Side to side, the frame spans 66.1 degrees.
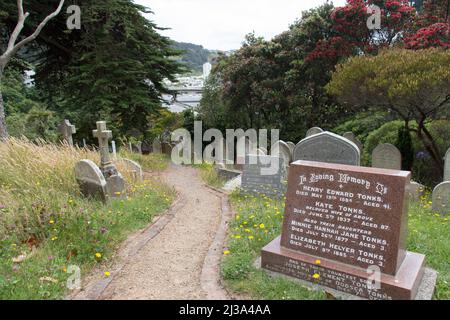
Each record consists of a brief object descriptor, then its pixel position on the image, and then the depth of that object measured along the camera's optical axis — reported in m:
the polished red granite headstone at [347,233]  3.63
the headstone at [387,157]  9.89
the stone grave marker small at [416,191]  8.41
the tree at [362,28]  13.95
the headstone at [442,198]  7.06
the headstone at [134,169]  8.81
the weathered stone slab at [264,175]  8.02
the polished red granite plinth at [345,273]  3.50
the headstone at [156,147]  18.22
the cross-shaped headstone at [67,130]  10.45
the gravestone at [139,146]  16.35
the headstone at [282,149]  10.94
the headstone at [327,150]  6.52
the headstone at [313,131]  12.28
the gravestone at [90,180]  6.32
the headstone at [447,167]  8.79
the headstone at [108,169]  7.18
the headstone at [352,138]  12.66
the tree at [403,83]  8.44
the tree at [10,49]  9.97
